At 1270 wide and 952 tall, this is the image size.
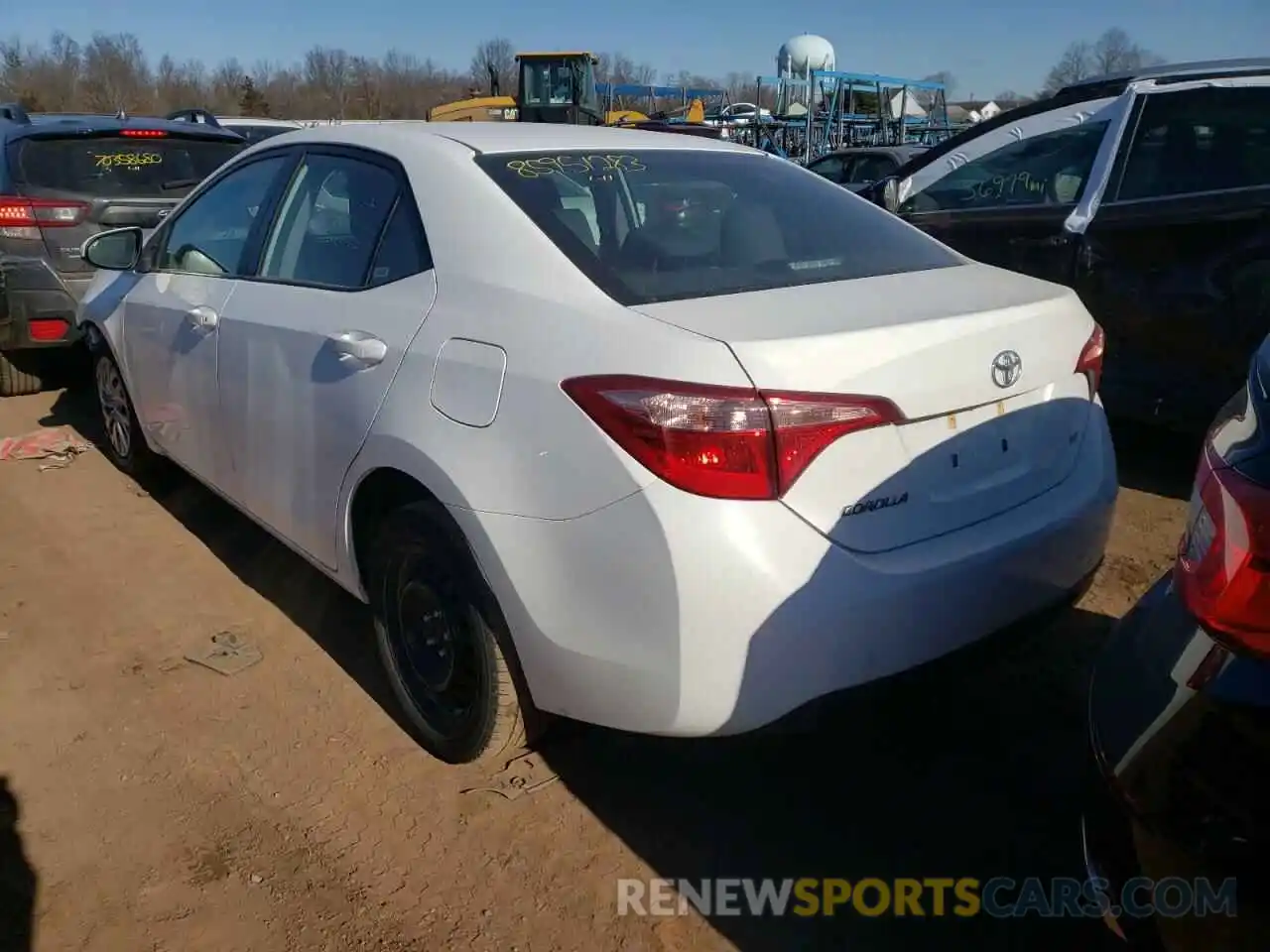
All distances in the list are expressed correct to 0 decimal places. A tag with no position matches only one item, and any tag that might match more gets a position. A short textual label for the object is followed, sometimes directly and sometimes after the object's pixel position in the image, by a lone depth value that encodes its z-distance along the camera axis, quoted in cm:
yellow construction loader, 2086
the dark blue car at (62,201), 571
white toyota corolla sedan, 196
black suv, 410
